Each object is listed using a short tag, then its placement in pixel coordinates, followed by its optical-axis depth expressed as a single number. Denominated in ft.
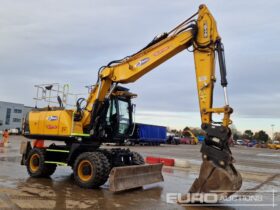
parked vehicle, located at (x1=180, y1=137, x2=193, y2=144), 143.56
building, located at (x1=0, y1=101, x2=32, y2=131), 199.26
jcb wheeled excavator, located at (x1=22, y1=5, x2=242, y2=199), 16.12
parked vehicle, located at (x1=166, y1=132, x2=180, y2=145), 121.45
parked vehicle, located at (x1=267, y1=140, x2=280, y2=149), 166.61
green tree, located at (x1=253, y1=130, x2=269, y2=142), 286.45
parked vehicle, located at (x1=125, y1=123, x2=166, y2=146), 92.74
